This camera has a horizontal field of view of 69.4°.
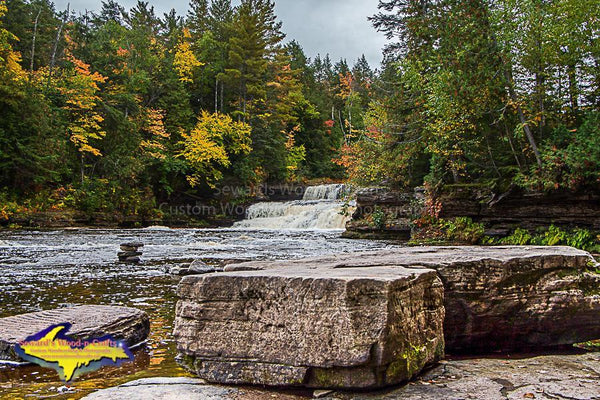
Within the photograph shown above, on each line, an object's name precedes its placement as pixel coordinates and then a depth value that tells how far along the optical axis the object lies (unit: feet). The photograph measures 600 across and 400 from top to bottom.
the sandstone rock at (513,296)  10.92
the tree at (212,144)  95.14
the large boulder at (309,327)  7.93
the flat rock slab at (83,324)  12.28
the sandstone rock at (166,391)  8.06
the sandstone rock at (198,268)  24.35
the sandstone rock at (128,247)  33.45
